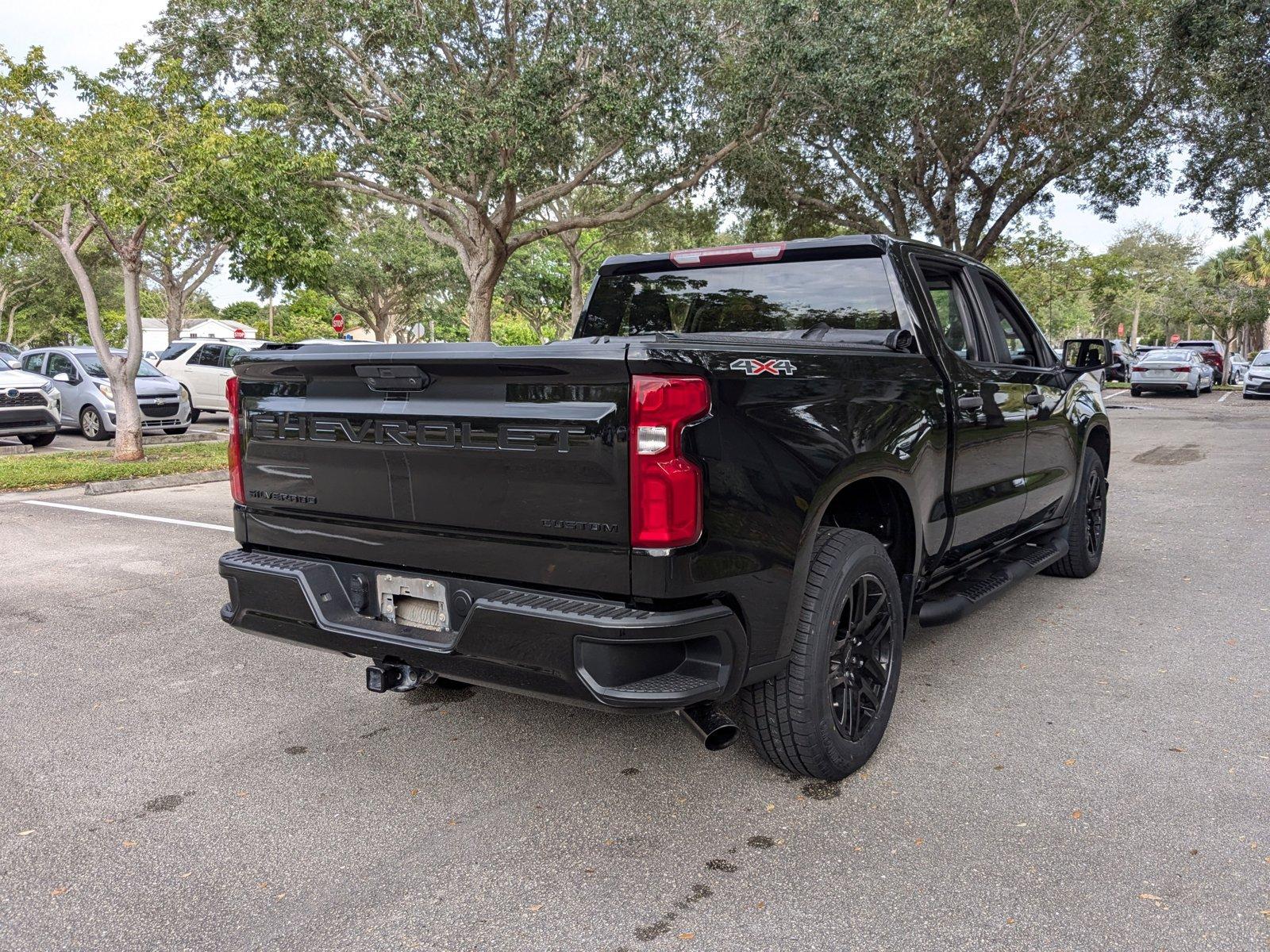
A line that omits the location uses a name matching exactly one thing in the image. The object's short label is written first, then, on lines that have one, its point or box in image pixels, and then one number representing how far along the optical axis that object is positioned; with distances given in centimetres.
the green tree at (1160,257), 5605
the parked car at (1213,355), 3572
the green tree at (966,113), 1742
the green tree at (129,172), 1148
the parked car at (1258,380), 2738
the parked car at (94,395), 1636
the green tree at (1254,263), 5494
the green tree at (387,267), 3953
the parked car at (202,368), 1944
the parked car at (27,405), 1448
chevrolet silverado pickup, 274
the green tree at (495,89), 1645
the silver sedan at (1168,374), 2844
